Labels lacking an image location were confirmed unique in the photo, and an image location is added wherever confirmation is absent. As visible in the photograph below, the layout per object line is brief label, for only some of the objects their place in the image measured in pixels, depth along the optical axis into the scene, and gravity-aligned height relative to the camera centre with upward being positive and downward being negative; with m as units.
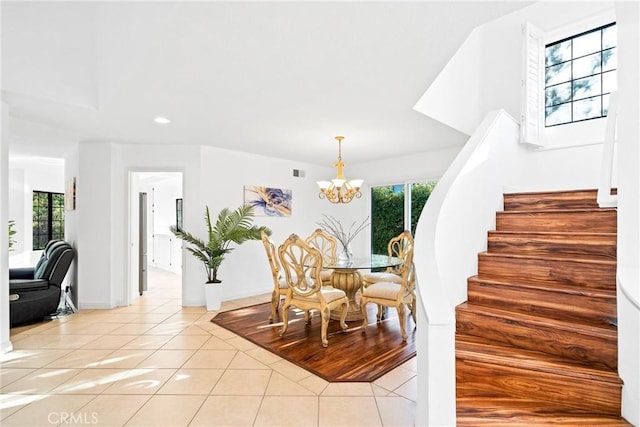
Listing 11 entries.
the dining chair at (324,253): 4.26 -0.57
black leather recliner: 3.62 -0.91
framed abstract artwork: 5.24 +0.23
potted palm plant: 4.37 -0.37
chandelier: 4.05 +0.33
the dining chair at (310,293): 3.07 -0.84
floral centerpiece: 6.34 -0.26
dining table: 3.79 -0.83
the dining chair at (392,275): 3.89 -0.81
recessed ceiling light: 3.49 +1.04
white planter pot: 4.37 -1.15
